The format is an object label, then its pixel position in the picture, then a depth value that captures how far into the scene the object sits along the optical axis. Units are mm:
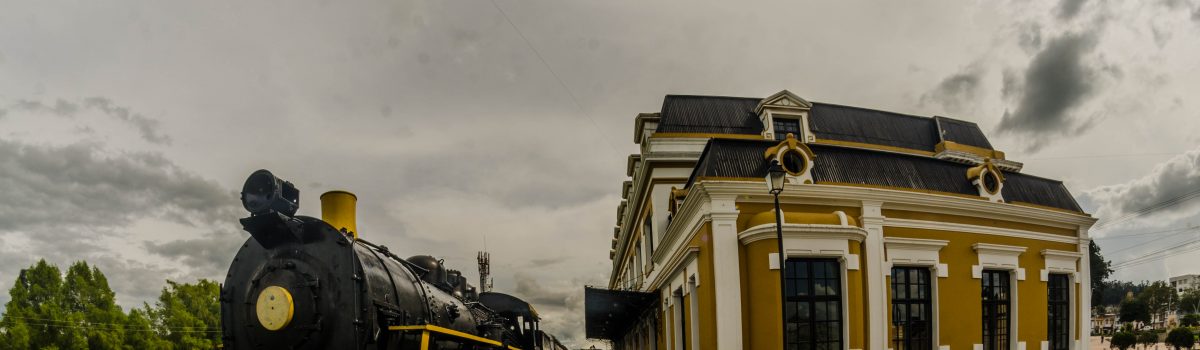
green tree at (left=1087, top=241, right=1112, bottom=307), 57062
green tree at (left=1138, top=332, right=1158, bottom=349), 48312
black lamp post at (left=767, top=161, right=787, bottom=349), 11070
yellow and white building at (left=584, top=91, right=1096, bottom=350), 14180
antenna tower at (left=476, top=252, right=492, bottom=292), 59562
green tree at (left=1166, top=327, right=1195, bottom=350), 42781
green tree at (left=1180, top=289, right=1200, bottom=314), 78000
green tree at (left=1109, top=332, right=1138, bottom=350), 42219
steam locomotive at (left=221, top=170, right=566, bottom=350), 7246
